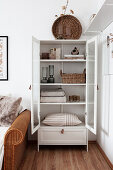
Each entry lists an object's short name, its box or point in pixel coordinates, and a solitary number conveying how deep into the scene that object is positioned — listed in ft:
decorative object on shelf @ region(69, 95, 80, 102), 10.18
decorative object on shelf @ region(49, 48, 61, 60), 9.89
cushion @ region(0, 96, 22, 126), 8.38
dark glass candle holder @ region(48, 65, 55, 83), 10.11
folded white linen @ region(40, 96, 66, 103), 9.73
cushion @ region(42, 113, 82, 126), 9.61
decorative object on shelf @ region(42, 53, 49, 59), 9.96
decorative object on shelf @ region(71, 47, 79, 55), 9.87
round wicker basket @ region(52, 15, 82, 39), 10.37
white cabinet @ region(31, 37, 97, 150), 9.07
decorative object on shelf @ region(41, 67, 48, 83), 10.21
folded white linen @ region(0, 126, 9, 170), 6.25
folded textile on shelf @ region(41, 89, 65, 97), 9.70
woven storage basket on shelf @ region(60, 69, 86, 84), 9.70
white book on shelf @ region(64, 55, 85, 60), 9.68
